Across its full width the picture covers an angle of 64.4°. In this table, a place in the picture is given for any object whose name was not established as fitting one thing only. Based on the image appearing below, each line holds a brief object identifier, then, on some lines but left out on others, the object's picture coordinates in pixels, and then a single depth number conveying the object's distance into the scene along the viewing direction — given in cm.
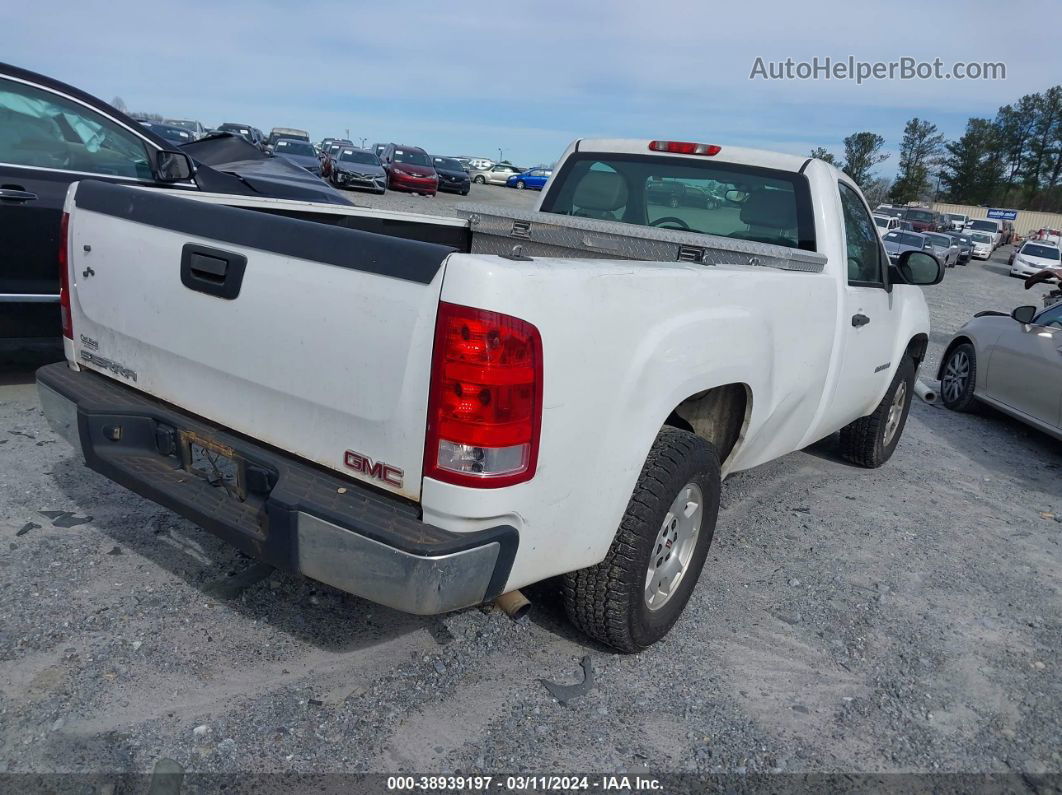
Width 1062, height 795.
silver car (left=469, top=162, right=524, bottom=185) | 5044
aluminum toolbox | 394
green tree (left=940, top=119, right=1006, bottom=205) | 8556
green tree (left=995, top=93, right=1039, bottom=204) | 8631
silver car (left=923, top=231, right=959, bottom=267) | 3219
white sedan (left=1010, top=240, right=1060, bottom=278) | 3403
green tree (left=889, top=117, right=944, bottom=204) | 8656
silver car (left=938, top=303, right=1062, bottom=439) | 671
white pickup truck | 220
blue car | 4928
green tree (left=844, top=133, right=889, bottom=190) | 8154
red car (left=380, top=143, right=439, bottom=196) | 2992
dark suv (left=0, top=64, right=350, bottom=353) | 496
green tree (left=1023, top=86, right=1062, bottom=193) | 8500
